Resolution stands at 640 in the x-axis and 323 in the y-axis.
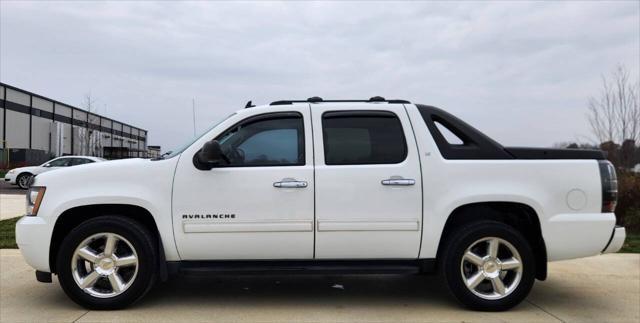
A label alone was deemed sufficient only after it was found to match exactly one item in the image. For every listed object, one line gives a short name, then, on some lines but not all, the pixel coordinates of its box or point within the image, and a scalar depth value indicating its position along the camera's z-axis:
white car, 18.40
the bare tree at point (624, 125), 10.80
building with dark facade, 44.19
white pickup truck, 4.14
